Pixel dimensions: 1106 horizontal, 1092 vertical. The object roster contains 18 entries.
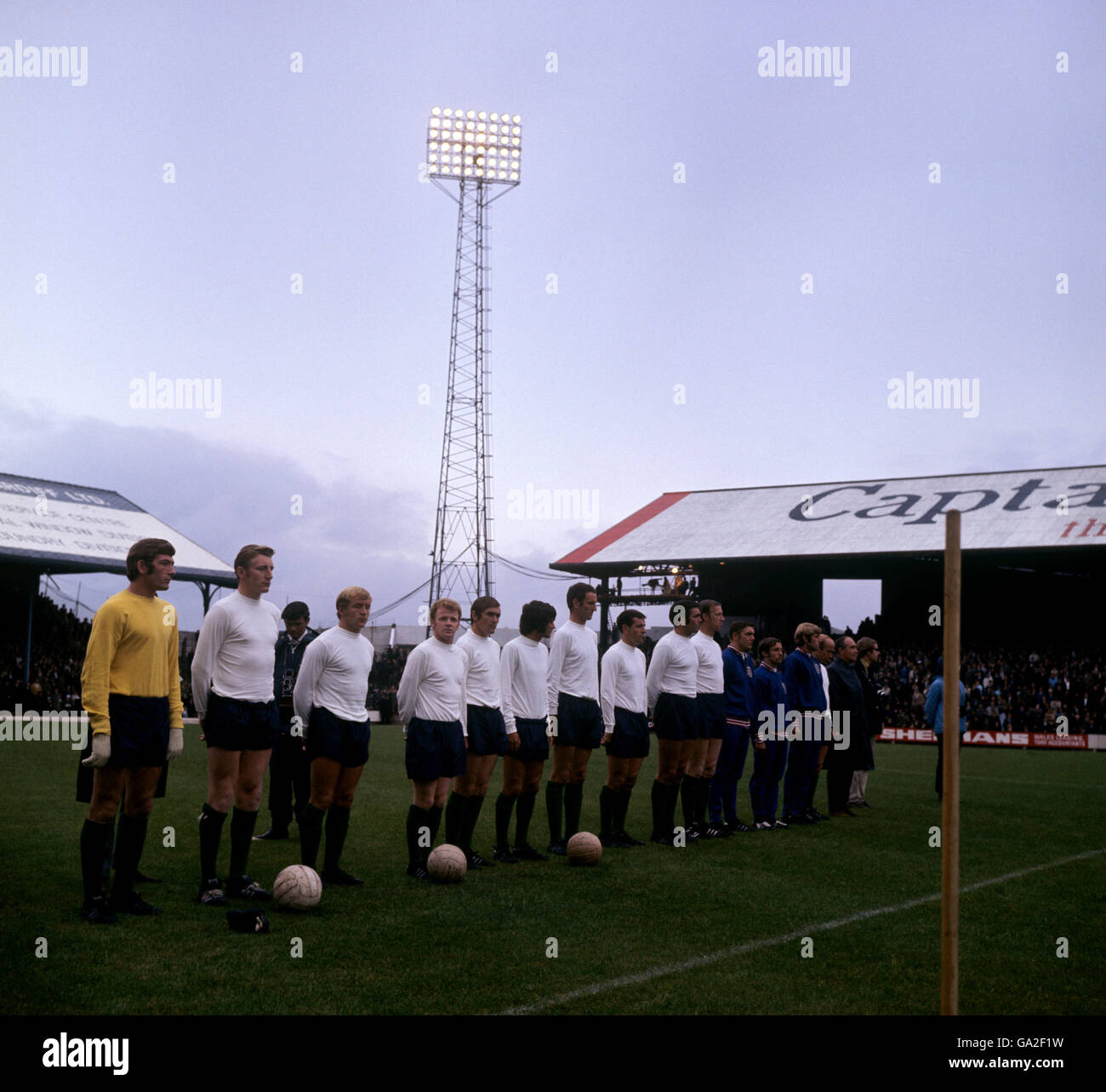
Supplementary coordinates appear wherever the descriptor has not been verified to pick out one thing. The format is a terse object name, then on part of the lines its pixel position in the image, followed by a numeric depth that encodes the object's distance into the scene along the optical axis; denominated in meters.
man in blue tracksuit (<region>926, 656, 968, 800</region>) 14.61
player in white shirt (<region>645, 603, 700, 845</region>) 10.13
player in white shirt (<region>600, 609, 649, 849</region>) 9.72
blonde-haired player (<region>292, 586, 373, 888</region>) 7.54
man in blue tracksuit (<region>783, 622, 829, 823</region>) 11.98
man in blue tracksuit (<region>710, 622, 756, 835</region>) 11.10
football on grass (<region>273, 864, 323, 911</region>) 6.73
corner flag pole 3.64
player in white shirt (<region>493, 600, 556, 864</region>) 9.06
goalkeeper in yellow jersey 6.28
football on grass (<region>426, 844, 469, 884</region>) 7.83
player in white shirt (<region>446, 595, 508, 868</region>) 8.65
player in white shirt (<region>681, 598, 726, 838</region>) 10.36
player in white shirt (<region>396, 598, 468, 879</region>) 8.11
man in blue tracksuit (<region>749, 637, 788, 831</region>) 11.53
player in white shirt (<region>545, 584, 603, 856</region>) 9.38
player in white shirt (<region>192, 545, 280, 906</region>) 6.93
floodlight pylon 34.41
